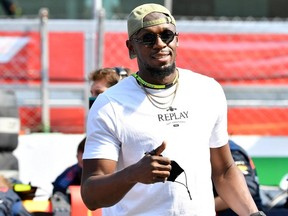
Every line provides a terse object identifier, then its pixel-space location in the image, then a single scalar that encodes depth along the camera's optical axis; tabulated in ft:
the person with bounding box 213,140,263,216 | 32.39
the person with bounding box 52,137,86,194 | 37.08
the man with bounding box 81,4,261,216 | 19.60
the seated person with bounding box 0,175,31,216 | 31.70
